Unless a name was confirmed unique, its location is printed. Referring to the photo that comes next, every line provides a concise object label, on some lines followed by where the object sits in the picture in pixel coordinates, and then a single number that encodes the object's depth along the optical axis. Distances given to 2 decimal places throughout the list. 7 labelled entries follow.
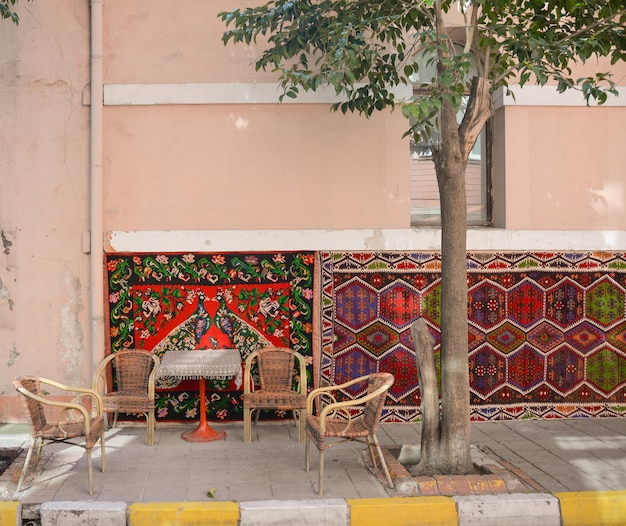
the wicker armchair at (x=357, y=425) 5.97
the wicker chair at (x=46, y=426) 5.87
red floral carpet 7.92
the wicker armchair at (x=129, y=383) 7.18
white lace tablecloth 6.98
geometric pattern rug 8.02
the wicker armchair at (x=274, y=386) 7.30
